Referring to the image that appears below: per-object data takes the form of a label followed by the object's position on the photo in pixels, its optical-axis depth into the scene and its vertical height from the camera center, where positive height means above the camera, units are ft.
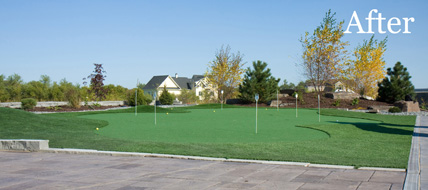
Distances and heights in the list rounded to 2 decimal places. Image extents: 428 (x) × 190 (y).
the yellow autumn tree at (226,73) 134.41 +10.98
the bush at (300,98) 95.40 +1.41
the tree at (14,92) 83.50 +2.45
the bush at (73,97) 79.15 +1.26
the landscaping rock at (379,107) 87.92 -0.80
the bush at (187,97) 130.11 +2.19
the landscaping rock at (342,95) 100.32 +2.32
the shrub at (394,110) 79.99 -1.36
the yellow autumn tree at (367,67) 123.54 +12.25
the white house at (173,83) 204.19 +11.37
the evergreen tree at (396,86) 95.55 +4.60
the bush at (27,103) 72.28 -0.03
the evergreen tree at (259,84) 98.78 +5.18
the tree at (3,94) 80.64 +1.92
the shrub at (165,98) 109.43 +1.52
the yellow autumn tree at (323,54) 111.55 +15.15
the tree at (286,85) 213.87 +12.20
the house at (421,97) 107.45 +1.99
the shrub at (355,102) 92.90 +0.40
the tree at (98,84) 101.86 +5.24
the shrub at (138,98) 93.76 +1.30
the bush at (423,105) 95.58 -0.34
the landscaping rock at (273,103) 94.95 +0.10
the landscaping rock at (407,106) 83.61 -0.52
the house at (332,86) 117.76 +5.86
